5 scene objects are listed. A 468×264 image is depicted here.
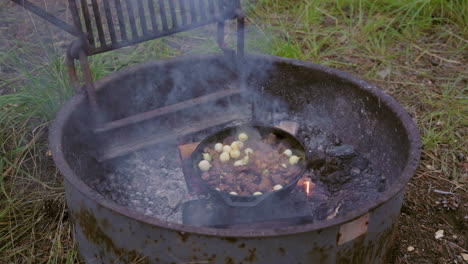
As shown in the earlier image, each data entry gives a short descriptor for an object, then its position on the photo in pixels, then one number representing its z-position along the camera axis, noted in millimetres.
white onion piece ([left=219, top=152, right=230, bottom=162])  2434
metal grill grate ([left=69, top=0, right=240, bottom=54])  2238
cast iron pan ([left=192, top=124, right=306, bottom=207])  2145
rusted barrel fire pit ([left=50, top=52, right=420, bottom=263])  1684
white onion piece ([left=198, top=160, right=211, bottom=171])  2379
